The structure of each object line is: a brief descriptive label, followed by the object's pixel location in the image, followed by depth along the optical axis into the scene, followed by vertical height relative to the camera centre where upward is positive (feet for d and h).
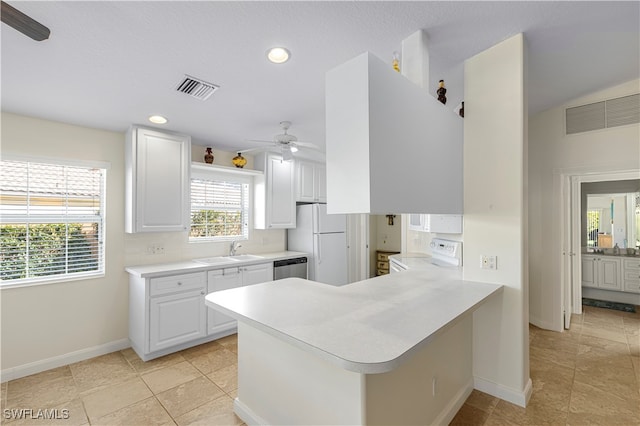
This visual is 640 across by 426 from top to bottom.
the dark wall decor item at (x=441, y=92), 7.84 +3.21
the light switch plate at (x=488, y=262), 7.34 -1.18
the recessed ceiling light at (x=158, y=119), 10.09 +3.29
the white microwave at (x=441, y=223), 8.93 -0.29
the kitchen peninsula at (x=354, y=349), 4.39 -1.90
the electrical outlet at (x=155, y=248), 11.99 -1.37
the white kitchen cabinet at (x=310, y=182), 16.02 +1.82
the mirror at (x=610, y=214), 14.02 +0.01
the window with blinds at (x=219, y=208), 13.66 +0.34
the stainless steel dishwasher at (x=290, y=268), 14.01 -2.61
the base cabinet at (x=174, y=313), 10.17 -3.54
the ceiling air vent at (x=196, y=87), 7.69 +3.42
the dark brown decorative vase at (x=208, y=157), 13.30 +2.57
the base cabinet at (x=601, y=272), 14.52 -2.89
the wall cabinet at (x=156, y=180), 10.77 +1.30
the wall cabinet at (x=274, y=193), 14.74 +1.08
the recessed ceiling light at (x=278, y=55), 6.44 +3.54
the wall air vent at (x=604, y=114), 10.10 +3.57
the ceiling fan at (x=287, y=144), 10.48 +2.52
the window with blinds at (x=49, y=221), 9.38 -0.22
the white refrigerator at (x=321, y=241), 15.49 -1.43
